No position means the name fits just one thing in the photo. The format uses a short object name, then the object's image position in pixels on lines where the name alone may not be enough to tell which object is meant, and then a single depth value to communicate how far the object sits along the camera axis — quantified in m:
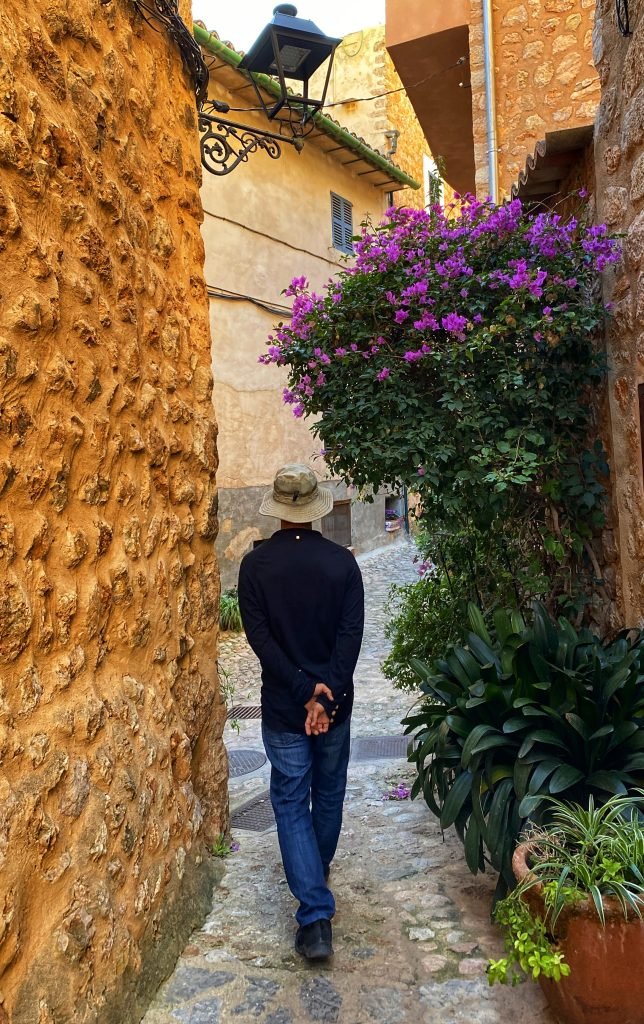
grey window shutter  14.18
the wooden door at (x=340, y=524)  14.16
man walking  2.94
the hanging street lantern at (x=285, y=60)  4.34
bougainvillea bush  3.98
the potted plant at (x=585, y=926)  2.11
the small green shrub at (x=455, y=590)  4.78
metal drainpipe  7.90
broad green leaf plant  2.72
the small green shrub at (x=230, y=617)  9.39
